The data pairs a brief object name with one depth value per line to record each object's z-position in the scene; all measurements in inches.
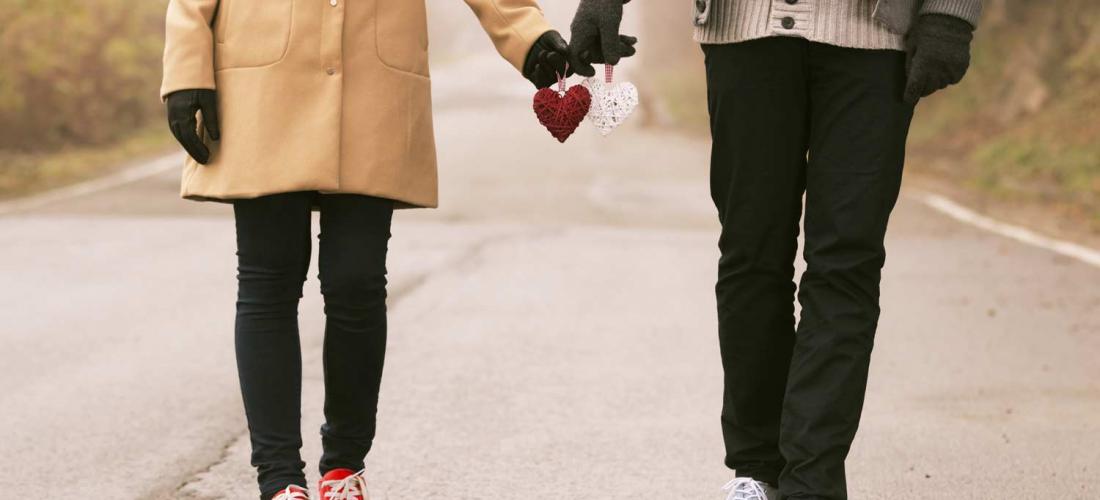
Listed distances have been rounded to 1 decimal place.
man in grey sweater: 249.4
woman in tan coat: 264.1
